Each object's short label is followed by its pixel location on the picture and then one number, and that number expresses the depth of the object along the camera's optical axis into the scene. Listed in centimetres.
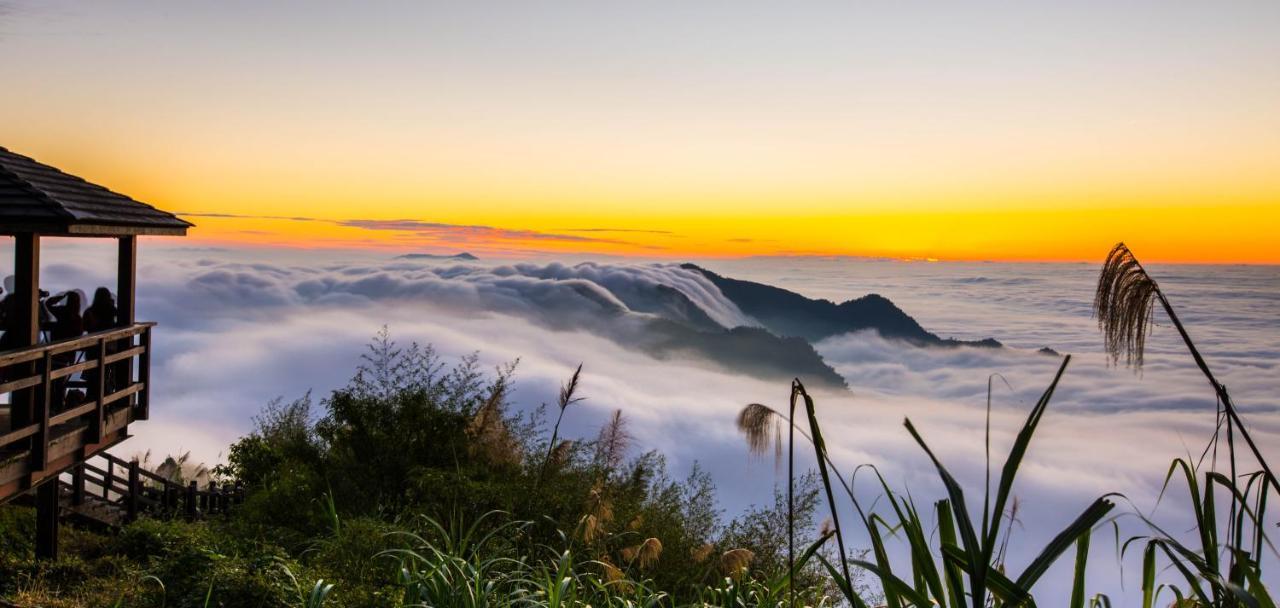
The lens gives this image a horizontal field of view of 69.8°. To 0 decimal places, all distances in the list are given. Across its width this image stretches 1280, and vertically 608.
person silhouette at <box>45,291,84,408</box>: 894
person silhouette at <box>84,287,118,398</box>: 951
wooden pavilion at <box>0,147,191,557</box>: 770
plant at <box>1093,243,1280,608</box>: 266
